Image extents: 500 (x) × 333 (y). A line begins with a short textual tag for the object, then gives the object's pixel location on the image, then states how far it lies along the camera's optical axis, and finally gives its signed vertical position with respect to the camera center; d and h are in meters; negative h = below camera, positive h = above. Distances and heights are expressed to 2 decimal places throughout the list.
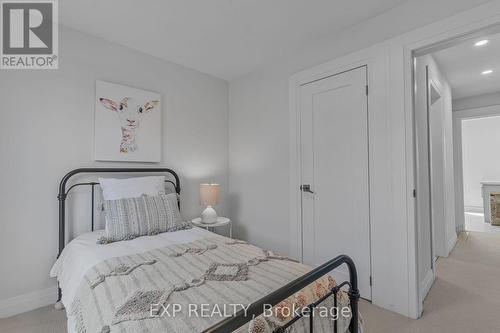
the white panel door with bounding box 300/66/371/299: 2.30 -0.02
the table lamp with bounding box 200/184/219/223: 2.98 -0.34
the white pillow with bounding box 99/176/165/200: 2.30 -0.16
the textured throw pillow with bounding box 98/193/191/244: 2.04 -0.41
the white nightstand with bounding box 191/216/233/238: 2.93 -0.64
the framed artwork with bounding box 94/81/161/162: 2.53 +0.52
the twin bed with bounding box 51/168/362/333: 0.95 -0.58
